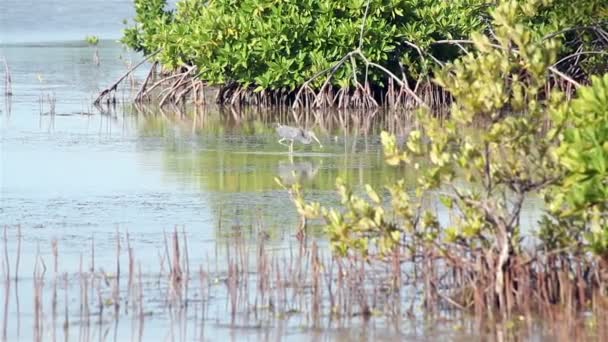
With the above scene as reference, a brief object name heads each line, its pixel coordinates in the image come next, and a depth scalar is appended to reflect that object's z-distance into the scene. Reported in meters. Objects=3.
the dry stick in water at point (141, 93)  36.64
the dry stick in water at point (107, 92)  35.19
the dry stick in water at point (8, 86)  36.59
